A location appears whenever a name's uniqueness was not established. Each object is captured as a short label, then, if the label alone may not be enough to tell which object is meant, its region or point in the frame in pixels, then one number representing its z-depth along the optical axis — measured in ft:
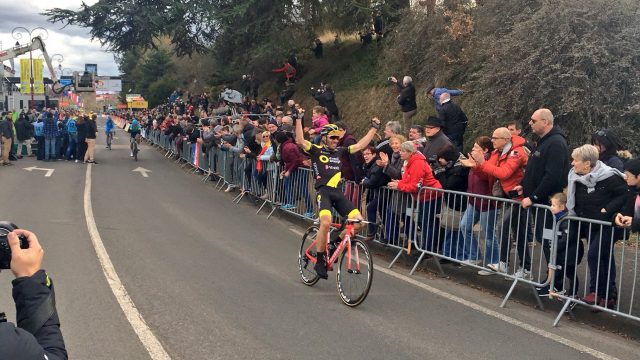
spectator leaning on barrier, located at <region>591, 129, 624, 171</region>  23.99
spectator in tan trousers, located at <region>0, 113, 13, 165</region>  72.49
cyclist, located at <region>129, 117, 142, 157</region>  85.72
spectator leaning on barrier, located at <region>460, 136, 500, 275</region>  24.99
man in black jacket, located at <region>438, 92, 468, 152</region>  40.98
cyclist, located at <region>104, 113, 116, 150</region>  108.82
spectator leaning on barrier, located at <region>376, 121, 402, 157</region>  30.58
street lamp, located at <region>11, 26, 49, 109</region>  102.97
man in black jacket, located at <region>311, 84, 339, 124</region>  67.36
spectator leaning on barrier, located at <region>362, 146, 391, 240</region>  30.63
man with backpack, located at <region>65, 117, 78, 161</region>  79.61
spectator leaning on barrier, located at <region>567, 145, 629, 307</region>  20.71
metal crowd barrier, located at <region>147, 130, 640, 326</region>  21.06
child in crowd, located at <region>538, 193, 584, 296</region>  21.63
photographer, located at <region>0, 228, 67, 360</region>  7.98
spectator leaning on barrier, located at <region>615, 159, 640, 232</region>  19.51
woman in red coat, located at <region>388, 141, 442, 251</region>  27.61
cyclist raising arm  23.75
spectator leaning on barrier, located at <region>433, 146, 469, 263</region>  26.43
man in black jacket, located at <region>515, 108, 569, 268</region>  22.98
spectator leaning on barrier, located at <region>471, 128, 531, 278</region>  23.93
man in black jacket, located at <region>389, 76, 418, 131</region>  52.29
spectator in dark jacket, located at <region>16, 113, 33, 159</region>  80.89
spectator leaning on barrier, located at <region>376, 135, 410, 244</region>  29.43
